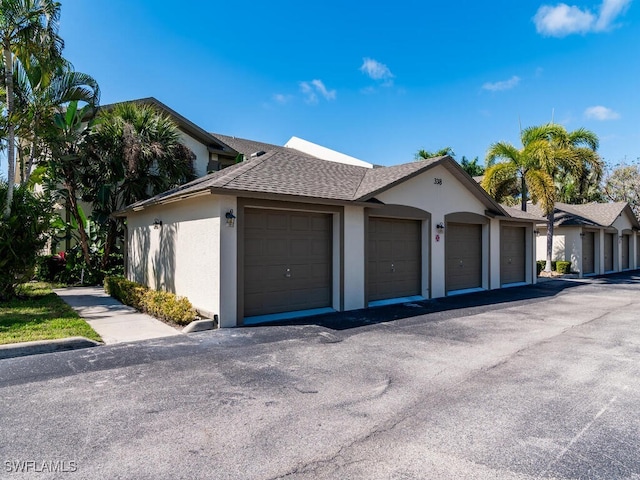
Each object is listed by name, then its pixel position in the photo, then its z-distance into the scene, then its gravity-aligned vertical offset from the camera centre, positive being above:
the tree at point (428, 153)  35.75 +8.82
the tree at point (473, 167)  41.28 +8.61
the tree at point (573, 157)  19.16 +4.56
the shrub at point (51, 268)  16.27 -0.99
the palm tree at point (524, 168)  18.78 +4.10
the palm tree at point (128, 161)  14.84 +3.39
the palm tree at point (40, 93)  10.81 +4.62
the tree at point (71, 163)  14.23 +3.20
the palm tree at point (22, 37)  9.81 +5.62
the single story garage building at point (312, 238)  8.53 +0.23
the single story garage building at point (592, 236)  22.28 +0.64
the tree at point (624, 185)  36.19 +5.95
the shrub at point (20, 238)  10.03 +0.20
